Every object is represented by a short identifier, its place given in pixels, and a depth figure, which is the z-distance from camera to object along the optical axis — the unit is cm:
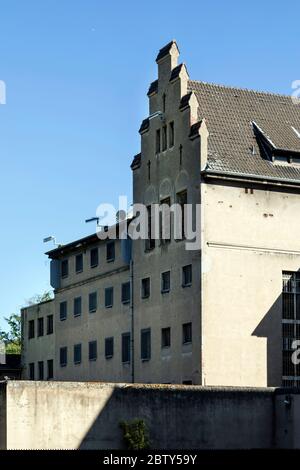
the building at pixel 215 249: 6550
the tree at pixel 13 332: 13325
